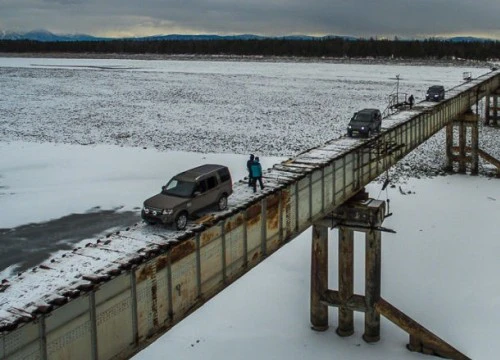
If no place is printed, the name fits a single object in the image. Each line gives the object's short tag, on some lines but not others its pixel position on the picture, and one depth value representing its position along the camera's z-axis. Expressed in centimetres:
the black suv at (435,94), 4140
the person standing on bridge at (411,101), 3824
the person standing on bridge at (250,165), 1710
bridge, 1026
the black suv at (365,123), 2709
